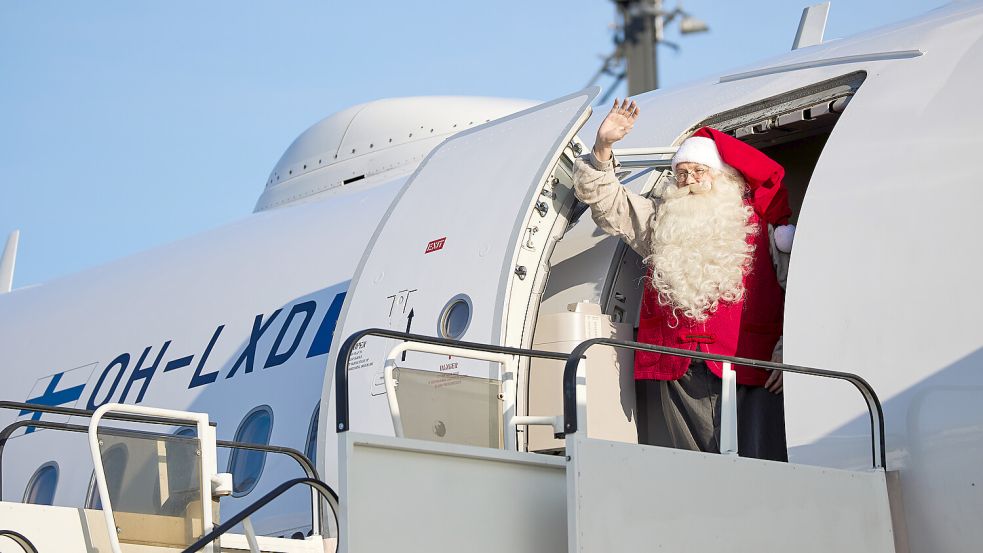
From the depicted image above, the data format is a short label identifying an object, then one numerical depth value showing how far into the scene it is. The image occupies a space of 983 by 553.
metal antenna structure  41.38
